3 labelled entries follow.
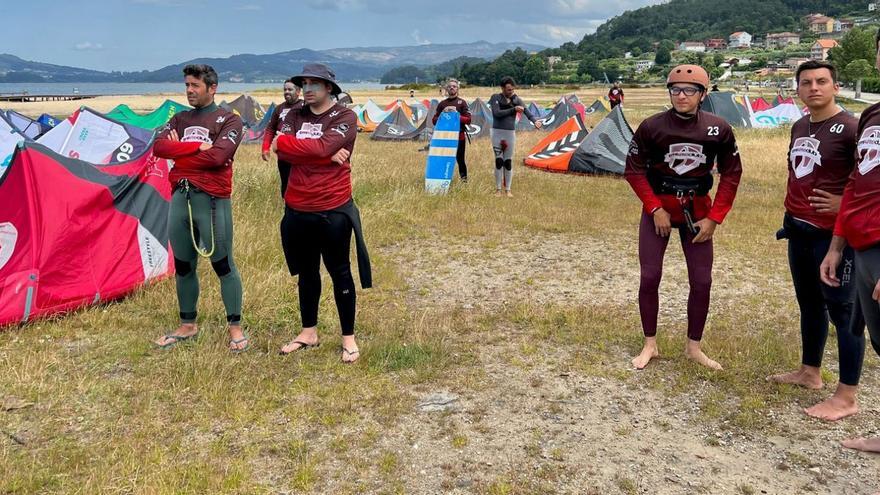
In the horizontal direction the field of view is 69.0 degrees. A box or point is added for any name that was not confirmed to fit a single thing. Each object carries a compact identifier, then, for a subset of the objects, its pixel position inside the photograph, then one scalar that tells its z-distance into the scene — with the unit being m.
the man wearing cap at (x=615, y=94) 23.38
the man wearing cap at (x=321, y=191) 4.40
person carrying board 11.66
